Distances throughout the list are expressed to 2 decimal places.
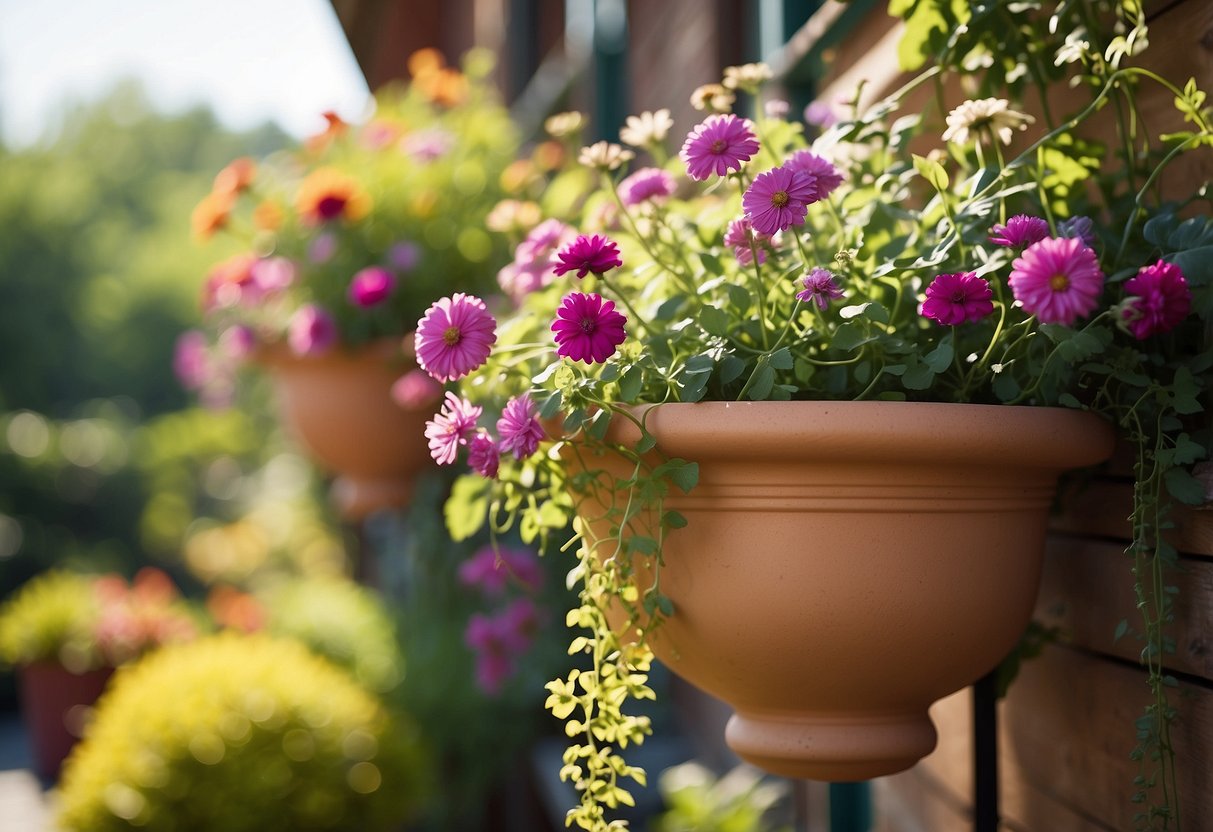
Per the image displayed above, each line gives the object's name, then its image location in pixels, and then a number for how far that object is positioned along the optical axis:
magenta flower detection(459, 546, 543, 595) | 1.97
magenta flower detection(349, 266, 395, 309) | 1.81
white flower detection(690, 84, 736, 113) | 1.06
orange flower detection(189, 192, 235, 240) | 2.08
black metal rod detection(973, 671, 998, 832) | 1.19
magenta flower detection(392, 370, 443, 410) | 1.72
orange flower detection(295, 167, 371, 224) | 2.02
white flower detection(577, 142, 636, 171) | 1.06
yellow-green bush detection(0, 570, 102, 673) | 4.14
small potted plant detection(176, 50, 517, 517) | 2.12
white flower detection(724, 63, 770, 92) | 1.10
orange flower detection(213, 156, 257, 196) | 2.11
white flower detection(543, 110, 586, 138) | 1.31
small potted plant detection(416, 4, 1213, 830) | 0.83
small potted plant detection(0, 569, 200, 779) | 4.09
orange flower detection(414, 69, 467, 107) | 2.31
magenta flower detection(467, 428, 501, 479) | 0.90
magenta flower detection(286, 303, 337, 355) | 2.06
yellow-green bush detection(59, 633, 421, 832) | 2.43
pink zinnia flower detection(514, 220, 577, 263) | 1.14
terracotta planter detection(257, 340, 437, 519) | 2.18
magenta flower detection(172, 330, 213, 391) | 2.87
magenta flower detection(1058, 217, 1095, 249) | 0.87
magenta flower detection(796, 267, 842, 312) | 0.85
